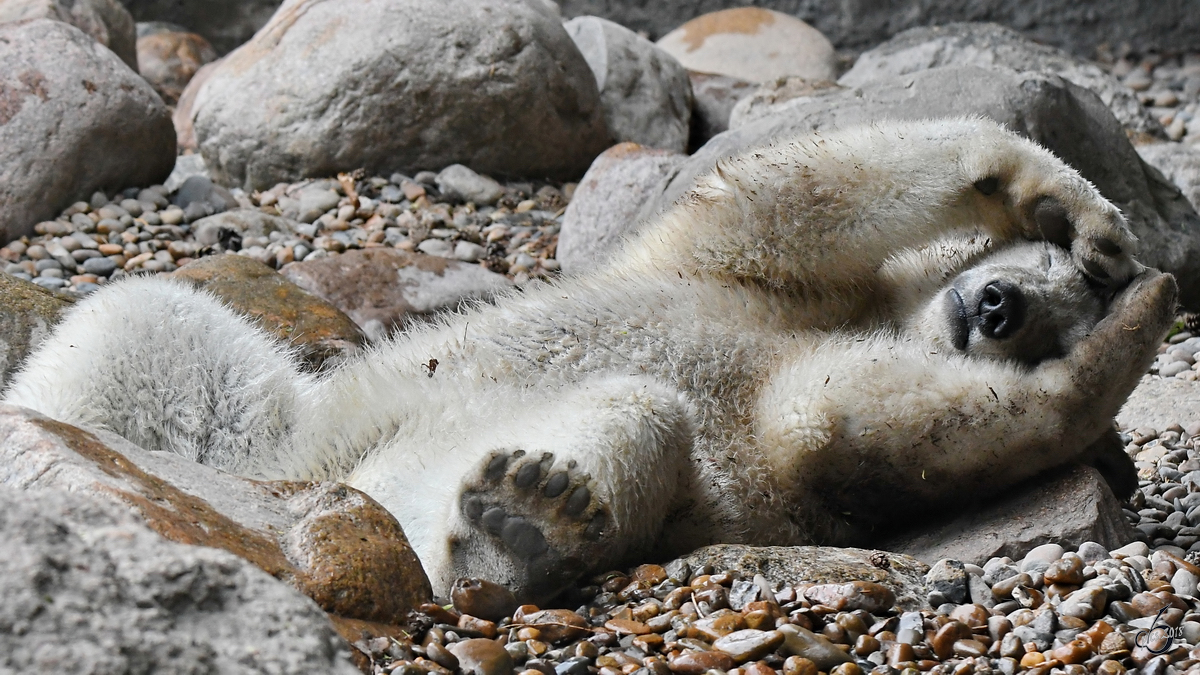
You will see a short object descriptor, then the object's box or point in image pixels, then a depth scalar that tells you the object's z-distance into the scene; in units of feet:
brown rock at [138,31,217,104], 67.67
